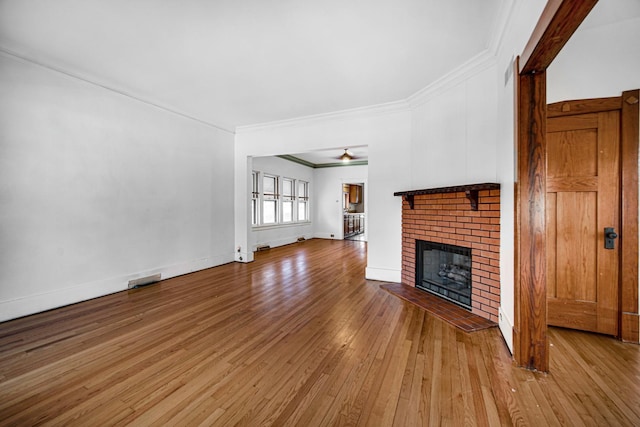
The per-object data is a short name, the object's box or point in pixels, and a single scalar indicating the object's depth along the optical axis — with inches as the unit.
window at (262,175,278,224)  276.8
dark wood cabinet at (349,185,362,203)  404.4
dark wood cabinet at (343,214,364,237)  361.9
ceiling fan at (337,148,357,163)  255.3
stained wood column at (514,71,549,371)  69.5
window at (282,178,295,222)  304.9
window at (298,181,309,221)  337.1
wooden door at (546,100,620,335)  85.6
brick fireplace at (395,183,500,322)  98.3
